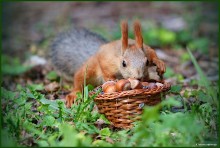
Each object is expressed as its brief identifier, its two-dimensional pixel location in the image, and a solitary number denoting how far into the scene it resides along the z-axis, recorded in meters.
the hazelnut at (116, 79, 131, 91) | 6.30
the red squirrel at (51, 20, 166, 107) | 6.96
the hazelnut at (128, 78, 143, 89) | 6.29
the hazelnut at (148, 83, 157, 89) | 6.39
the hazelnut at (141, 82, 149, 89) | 6.42
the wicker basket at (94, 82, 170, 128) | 6.18
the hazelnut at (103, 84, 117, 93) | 6.40
